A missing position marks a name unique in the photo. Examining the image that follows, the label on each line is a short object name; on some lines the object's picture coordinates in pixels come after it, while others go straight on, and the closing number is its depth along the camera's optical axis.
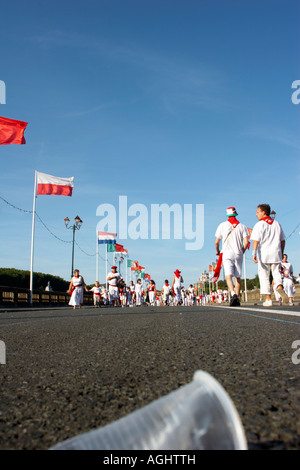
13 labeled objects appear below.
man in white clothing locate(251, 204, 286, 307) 9.20
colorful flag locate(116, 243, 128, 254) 52.69
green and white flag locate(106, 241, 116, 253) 45.44
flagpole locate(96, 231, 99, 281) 47.41
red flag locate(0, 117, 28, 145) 19.28
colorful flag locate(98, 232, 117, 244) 45.62
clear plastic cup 0.81
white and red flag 27.20
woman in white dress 18.36
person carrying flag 10.05
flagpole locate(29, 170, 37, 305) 28.05
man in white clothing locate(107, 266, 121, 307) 21.03
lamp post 31.83
